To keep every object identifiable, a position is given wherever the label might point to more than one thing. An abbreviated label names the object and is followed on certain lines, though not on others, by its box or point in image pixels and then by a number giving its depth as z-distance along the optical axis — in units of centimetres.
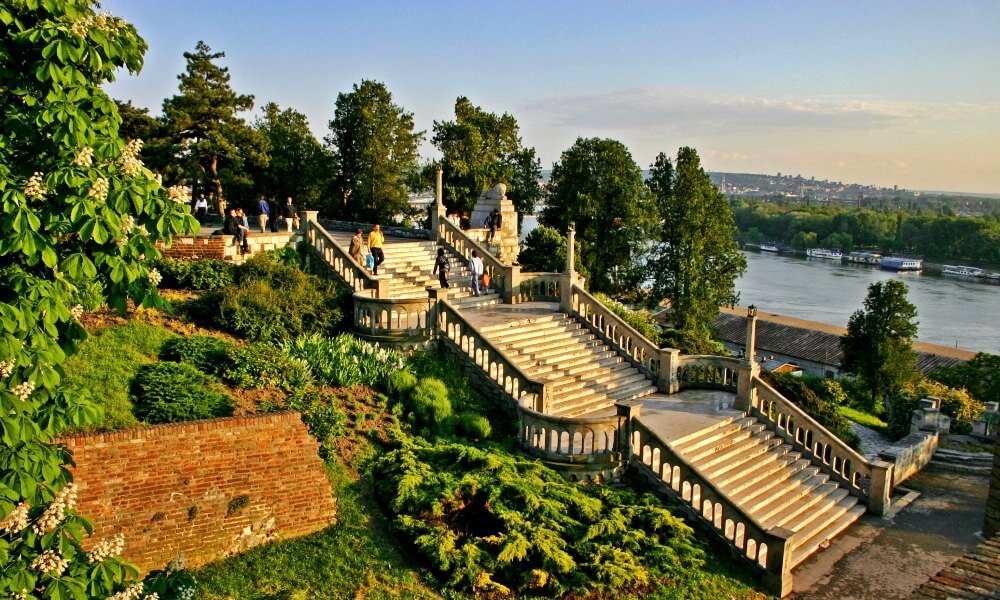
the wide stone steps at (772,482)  1559
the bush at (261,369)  1477
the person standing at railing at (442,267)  2198
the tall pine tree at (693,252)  3941
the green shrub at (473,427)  1628
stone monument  3012
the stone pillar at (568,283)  2248
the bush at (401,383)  1684
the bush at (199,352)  1494
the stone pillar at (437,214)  2694
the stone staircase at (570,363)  1894
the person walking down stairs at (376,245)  2320
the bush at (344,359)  1641
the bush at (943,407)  2558
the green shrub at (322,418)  1384
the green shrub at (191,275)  1909
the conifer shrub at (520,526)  1161
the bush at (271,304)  1742
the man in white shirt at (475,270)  2341
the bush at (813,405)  2222
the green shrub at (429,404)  1625
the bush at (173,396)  1273
